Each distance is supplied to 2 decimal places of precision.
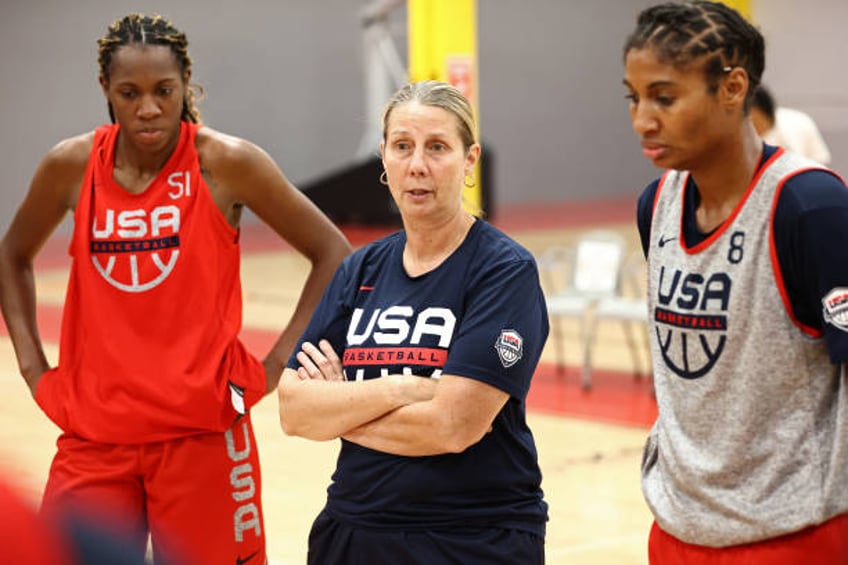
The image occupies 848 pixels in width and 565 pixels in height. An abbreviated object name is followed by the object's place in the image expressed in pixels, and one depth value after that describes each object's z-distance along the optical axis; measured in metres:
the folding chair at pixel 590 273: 9.05
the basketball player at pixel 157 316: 3.23
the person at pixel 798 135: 7.87
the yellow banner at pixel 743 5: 14.25
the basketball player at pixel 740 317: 2.10
